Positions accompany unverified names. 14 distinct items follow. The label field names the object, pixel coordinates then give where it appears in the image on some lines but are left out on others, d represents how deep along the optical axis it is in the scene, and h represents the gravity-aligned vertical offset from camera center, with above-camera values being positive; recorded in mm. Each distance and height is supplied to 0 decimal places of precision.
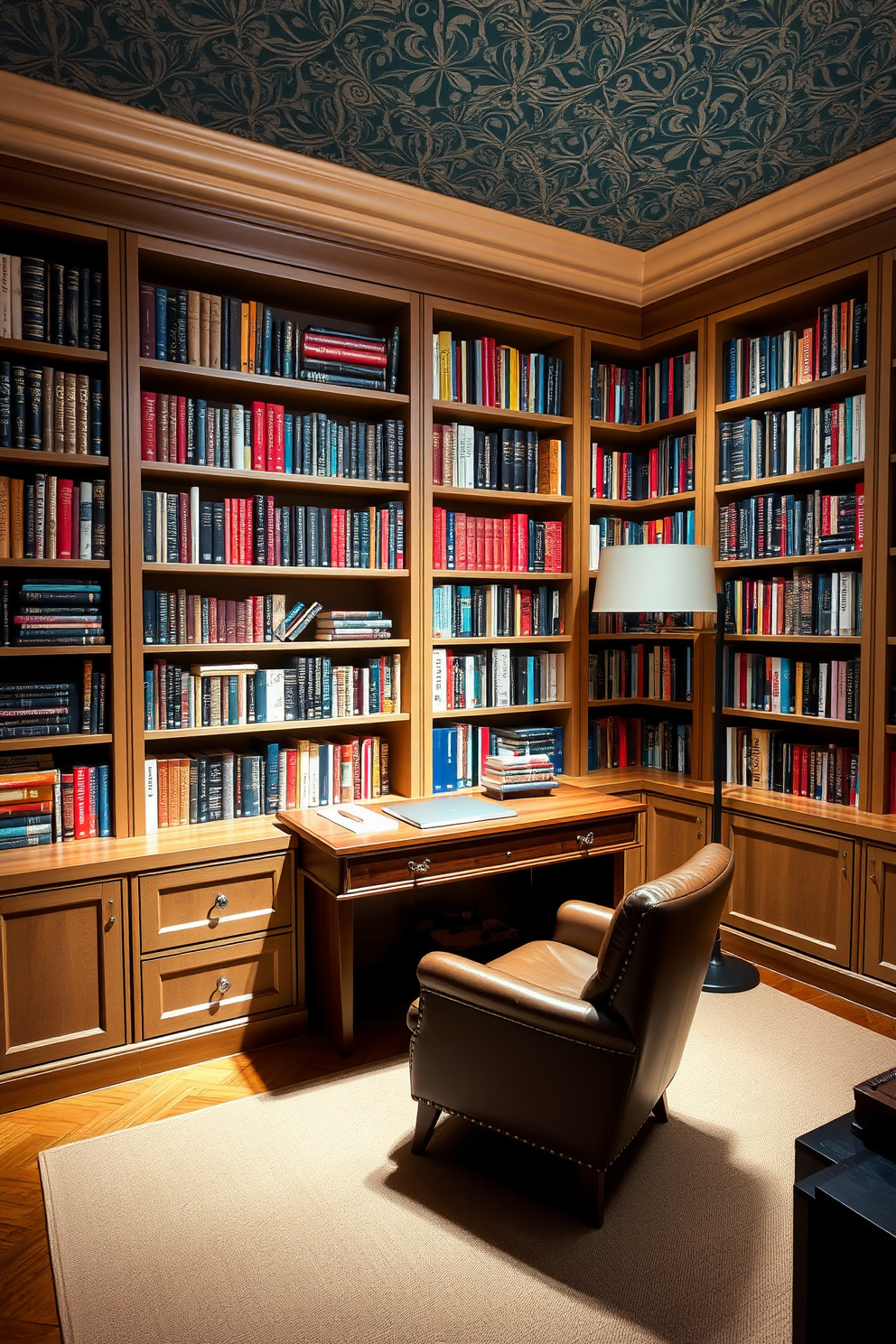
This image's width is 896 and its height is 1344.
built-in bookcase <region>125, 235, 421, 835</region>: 2920 +622
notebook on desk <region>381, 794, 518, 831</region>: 2947 -577
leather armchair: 1955 -928
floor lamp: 3295 +236
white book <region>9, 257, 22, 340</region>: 2674 +1094
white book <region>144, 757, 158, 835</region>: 2965 -486
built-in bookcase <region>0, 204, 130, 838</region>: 2719 +599
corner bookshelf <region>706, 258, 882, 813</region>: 3215 +693
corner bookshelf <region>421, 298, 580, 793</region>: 3471 +653
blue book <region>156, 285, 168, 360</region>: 2918 +1110
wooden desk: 2734 -697
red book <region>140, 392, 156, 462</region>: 2908 +756
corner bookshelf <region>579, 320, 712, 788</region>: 3834 +698
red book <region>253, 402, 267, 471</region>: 3139 +777
